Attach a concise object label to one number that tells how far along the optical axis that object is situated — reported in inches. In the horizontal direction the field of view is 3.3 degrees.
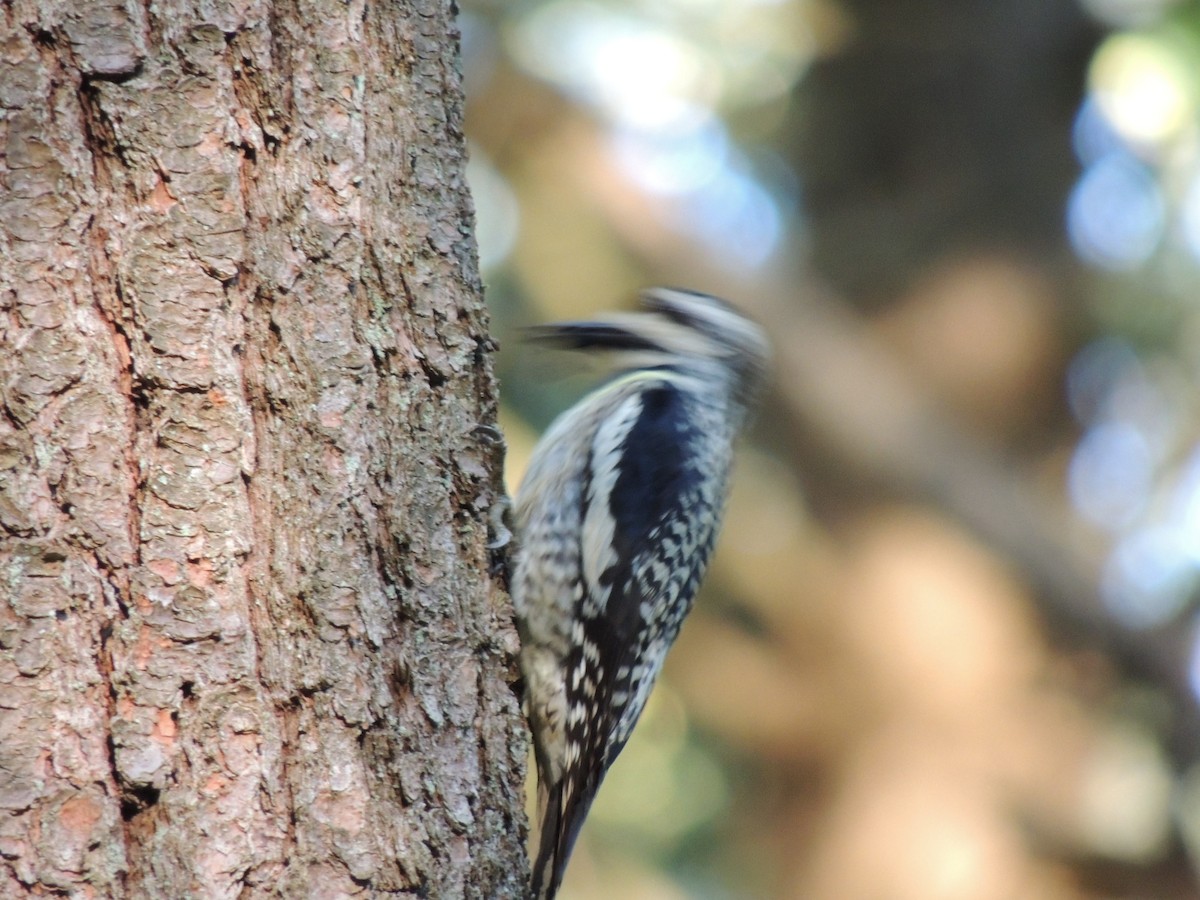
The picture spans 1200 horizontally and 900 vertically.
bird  185.6
